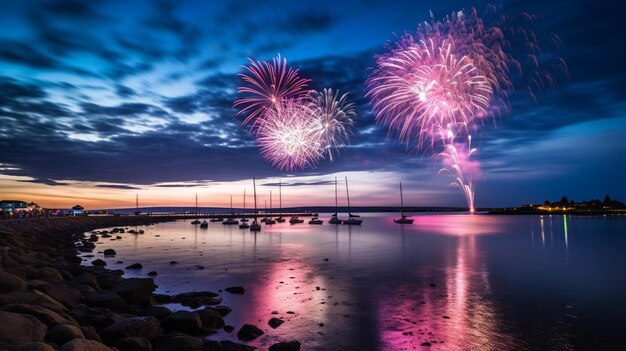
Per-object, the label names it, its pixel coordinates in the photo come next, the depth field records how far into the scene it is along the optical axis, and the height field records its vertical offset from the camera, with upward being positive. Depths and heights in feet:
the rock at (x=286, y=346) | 47.75 -17.40
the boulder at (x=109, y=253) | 152.65 -17.03
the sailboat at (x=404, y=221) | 490.40 -24.57
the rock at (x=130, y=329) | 43.70 -13.88
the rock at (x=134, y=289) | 66.33 -14.00
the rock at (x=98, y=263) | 117.27 -16.25
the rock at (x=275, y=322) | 60.69 -18.42
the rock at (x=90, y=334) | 40.72 -13.03
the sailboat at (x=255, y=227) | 356.59 -20.33
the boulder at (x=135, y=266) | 120.30 -17.78
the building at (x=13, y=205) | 440.74 +8.01
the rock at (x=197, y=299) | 72.69 -17.61
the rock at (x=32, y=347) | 28.04 -9.77
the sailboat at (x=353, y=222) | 462.84 -22.86
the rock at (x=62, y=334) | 35.35 -11.29
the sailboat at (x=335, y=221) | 483.10 -21.80
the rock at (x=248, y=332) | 53.52 -17.65
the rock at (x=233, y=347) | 46.83 -17.08
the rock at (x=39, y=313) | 38.91 -10.26
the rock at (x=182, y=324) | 52.60 -15.64
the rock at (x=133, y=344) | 40.45 -14.15
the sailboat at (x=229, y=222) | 483.72 -19.91
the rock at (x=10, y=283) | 48.70 -9.05
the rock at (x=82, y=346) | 30.27 -10.71
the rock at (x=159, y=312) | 59.57 -16.25
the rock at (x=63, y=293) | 54.85 -12.00
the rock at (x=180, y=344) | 41.37 -14.64
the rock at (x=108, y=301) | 59.98 -14.22
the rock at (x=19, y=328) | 32.04 -10.05
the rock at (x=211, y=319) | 57.31 -16.66
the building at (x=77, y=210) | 557.99 +0.04
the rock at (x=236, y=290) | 85.97 -18.64
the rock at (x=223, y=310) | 66.18 -17.77
